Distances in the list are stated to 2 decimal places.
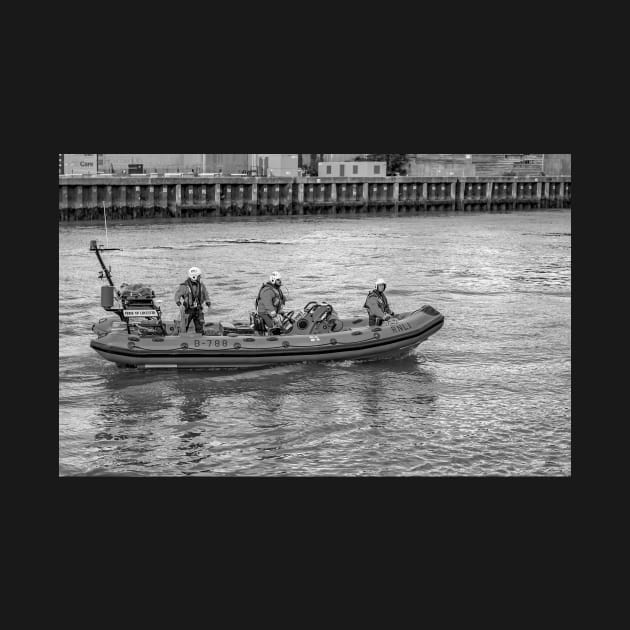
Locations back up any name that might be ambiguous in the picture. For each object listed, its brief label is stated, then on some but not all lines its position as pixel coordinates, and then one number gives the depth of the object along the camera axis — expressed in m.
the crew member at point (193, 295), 16.28
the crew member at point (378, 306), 17.52
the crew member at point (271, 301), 16.75
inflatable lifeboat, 16.66
